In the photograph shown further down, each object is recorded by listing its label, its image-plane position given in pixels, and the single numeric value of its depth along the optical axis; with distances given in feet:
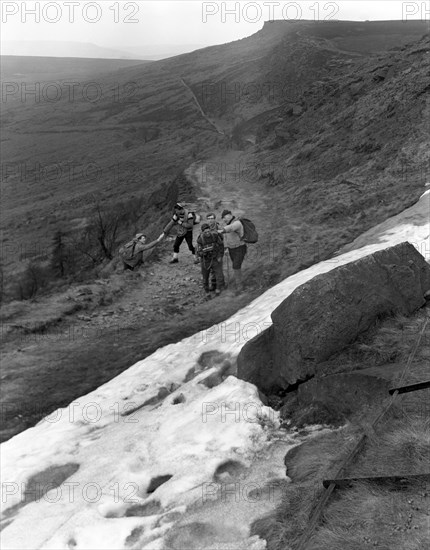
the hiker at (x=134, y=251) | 52.75
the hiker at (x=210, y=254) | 42.47
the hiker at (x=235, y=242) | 42.80
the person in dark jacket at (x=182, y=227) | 51.88
